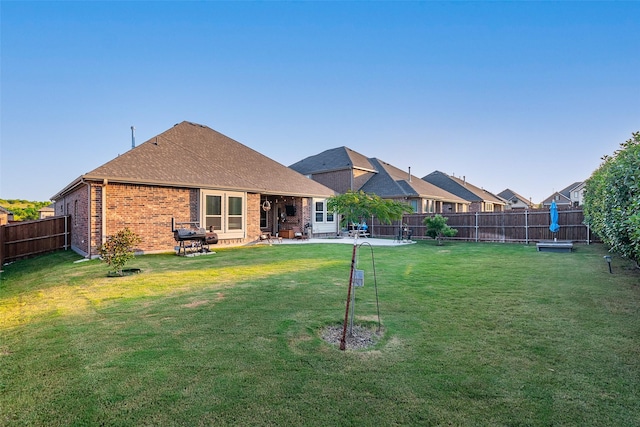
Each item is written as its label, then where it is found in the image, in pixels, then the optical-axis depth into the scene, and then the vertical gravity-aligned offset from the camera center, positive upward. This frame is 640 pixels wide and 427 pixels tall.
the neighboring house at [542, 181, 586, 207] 47.73 +3.65
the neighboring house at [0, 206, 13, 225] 18.07 +0.09
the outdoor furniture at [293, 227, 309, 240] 17.92 -1.02
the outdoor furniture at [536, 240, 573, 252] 13.04 -1.28
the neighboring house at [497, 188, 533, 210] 56.12 +3.19
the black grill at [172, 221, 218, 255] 11.35 -0.80
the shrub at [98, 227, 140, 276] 7.84 -0.87
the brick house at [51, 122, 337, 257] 11.20 +1.03
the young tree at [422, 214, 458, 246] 17.00 -0.62
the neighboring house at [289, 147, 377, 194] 26.89 +4.36
